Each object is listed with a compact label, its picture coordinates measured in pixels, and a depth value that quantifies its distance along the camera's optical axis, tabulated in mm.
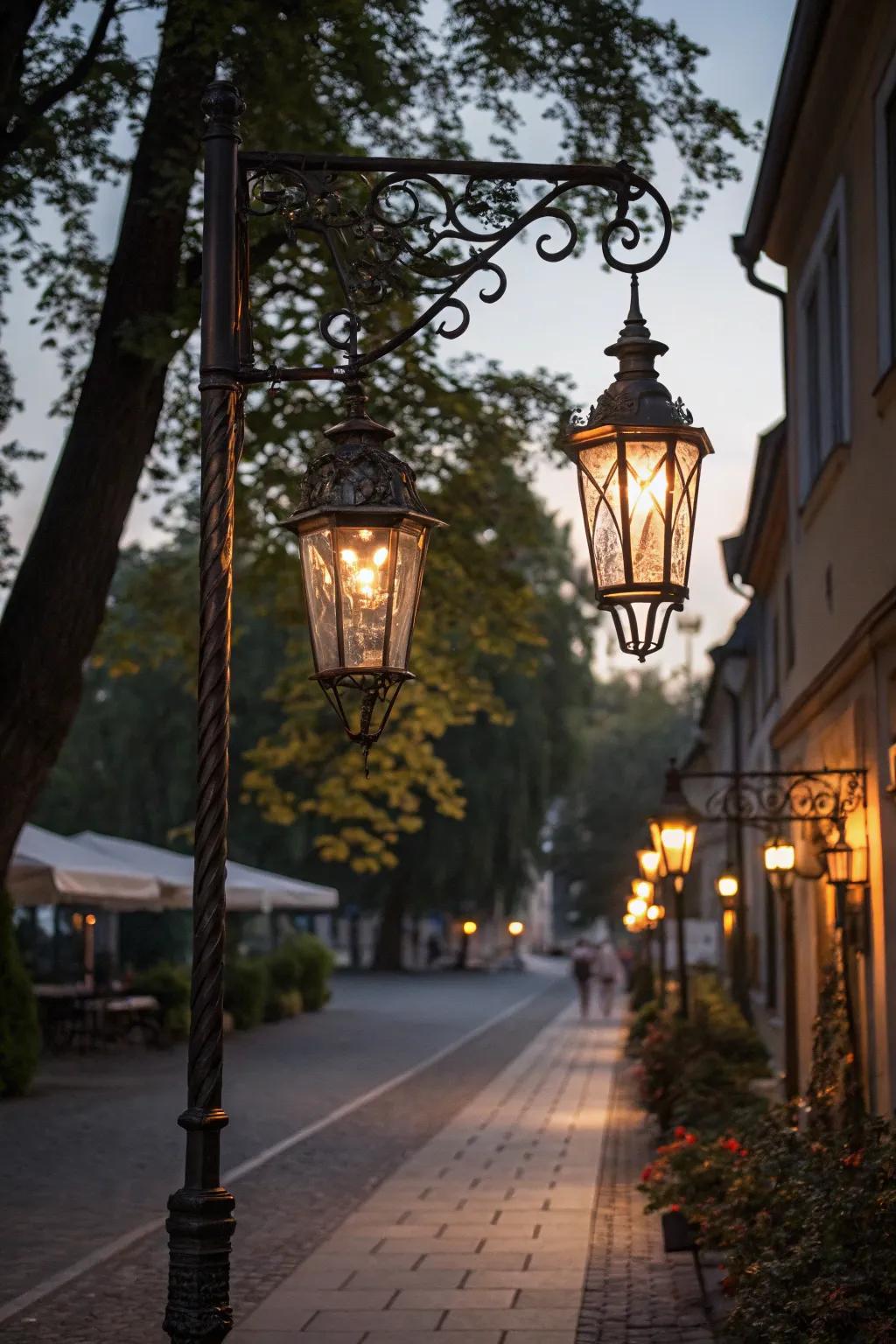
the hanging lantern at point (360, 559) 4773
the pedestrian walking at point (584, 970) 40281
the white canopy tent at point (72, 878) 22922
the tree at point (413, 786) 49406
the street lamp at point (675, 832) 14953
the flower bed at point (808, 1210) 5707
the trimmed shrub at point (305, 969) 38000
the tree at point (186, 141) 12180
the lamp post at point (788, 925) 12477
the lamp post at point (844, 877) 10227
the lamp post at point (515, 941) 62500
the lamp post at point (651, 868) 19209
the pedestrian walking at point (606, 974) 40750
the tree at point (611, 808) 82250
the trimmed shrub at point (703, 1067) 12703
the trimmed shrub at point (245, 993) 33031
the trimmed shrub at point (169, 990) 29297
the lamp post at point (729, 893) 19906
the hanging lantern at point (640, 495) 4723
